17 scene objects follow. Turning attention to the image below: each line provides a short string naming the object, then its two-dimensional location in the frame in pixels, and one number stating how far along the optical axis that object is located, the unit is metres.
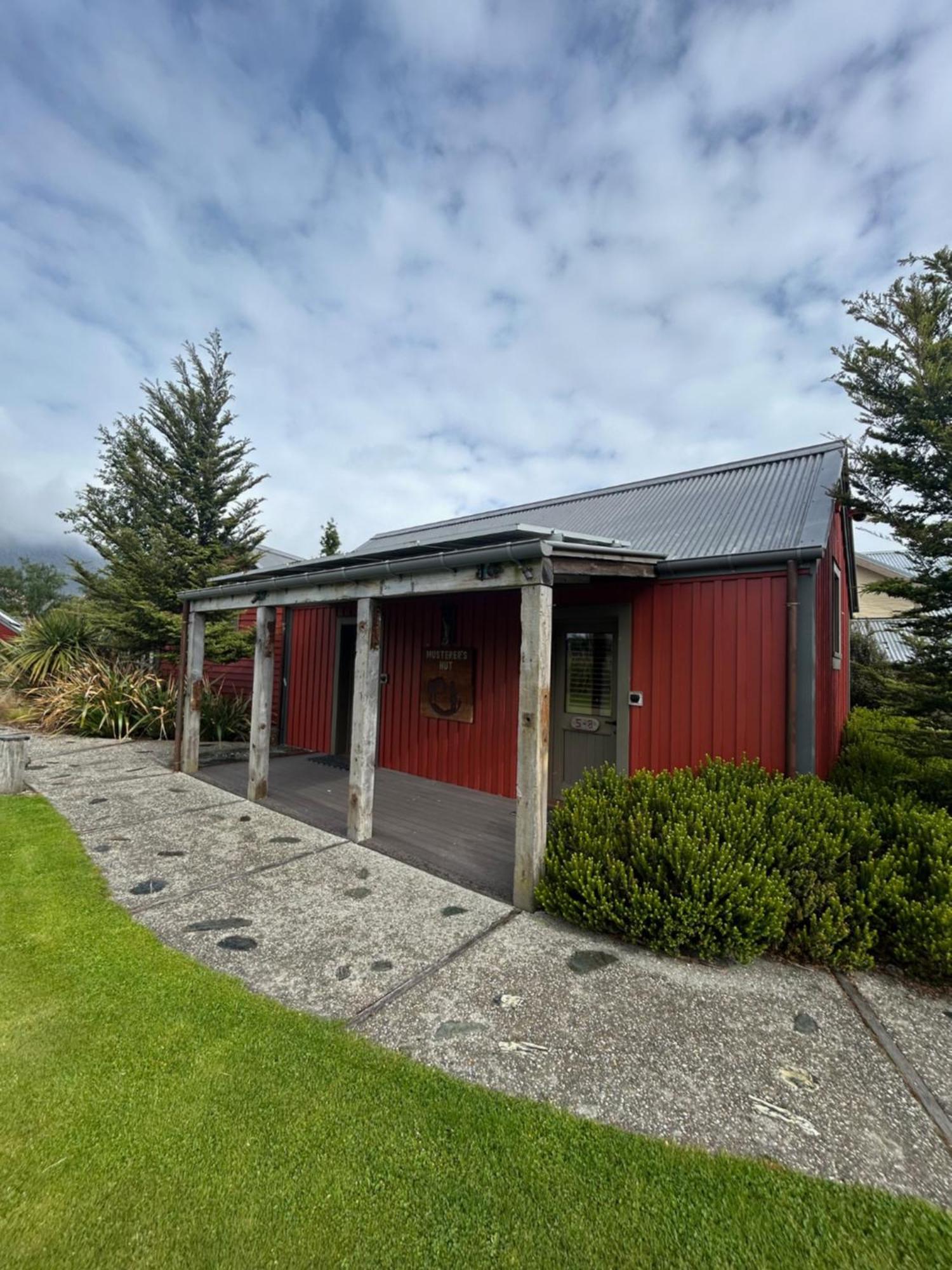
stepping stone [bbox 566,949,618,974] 2.88
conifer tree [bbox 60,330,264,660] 10.57
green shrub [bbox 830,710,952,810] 4.34
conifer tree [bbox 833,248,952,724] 4.14
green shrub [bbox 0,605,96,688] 10.46
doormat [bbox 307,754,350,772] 7.81
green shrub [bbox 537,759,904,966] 2.94
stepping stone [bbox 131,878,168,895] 3.62
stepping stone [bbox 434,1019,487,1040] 2.31
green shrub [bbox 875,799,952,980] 2.74
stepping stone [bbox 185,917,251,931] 3.18
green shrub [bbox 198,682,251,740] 9.72
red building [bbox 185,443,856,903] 4.11
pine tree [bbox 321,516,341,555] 17.69
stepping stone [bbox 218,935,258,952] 2.98
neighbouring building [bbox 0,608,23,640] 17.34
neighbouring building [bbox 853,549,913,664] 16.86
